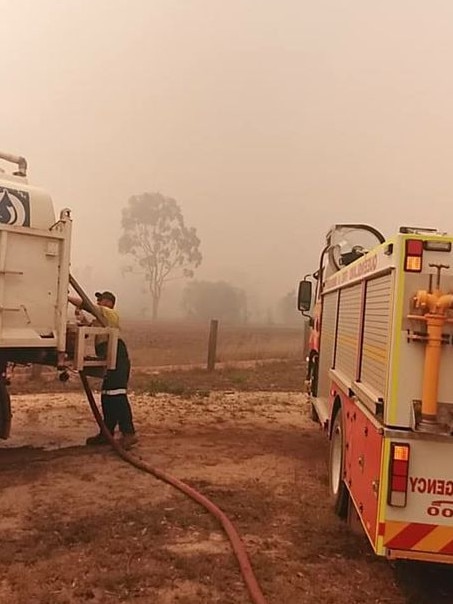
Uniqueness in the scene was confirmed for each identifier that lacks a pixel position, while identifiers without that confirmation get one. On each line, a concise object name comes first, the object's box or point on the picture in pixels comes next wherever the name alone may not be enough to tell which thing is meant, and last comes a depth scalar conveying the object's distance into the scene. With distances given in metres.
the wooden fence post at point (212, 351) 17.30
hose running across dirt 4.15
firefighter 8.15
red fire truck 3.64
